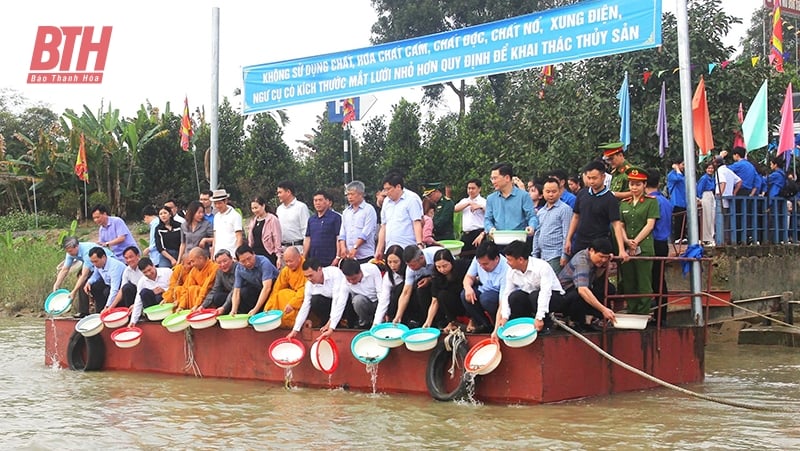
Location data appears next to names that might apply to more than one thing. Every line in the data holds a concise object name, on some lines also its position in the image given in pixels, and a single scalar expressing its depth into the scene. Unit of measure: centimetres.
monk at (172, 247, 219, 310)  1134
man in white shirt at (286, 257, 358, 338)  988
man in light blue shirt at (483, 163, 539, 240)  959
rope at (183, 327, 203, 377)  1140
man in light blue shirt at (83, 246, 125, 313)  1266
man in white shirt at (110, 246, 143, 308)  1246
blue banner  966
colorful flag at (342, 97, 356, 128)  1688
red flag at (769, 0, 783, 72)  2471
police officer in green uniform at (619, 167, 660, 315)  942
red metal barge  859
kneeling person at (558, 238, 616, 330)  879
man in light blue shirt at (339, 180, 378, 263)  1080
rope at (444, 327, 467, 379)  883
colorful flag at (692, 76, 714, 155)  1119
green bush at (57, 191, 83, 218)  2919
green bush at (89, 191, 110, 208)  2848
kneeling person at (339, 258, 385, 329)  988
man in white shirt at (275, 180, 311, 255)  1216
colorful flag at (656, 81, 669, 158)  1180
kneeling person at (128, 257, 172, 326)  1206
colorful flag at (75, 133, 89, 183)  2656
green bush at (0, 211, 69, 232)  2930
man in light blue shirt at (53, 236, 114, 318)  1330
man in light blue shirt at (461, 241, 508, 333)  882
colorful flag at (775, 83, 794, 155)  1474
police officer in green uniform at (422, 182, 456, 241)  1299
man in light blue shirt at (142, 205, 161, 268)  1336
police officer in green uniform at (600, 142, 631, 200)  1026
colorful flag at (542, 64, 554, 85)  1969
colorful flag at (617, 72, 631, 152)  1157
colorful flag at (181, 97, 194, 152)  2563
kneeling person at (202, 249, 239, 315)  1095
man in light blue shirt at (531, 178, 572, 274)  940
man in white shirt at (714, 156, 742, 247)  1469
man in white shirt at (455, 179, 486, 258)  1148
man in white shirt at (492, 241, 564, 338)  846
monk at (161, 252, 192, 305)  1173
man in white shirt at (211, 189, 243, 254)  1211
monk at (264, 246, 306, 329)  1030
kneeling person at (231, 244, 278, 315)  1058
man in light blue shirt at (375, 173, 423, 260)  1033
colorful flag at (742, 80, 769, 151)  1314
